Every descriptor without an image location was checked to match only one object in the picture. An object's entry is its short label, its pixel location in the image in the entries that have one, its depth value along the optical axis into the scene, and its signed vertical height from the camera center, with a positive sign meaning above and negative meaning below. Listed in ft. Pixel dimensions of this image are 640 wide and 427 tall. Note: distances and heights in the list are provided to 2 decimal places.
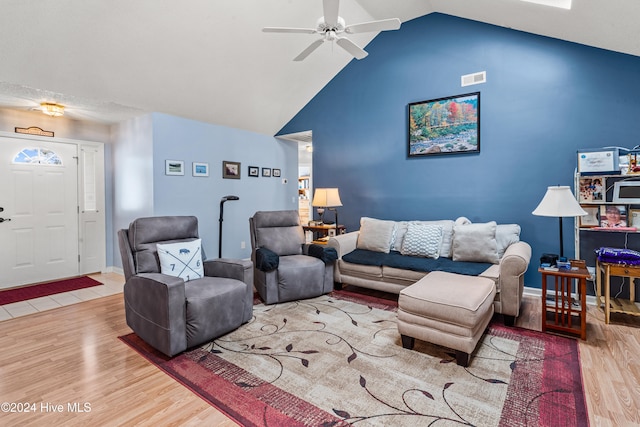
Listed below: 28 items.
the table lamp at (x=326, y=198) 14.94 +0.39
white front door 13.75 -0.17
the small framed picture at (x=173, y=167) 14.79 +1.86
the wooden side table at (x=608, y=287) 9.36 -2.58
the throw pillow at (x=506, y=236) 11.64 -1.11
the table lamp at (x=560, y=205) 9.18 +0.02
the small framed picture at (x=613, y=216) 10.50 -0.35
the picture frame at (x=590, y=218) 10.98 -0.43
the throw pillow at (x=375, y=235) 13.37 -1.25
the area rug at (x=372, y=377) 5.81 -3.72
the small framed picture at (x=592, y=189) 10.80 +0.56
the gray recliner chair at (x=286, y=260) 11.44 -2.04
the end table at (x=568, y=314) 8.63 -3.12
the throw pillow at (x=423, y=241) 12.23 -1.35
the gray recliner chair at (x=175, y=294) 7.71 -2.27
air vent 13.12 +5.29
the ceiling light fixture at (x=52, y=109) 12.85 +4.01
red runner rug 12.60 -3.49
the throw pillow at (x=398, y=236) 13.46 -1.26
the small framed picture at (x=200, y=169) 15.97 +1.90
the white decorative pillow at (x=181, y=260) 9.29 -1.57
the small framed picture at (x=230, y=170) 17.33 +2.03
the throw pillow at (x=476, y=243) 11.19 -1.34
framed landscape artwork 13.37 +3.50
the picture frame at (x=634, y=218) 10.22 -0.41
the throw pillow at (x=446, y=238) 12.46 -1.25
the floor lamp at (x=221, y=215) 14.40 -0.39
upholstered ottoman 7.40 -2.60
